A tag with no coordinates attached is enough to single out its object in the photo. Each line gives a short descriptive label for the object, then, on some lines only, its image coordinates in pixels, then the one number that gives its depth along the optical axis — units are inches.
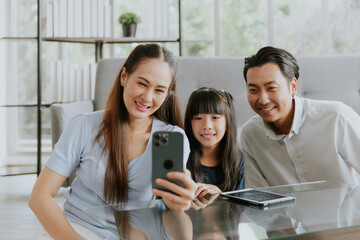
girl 71.0
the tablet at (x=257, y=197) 43.4
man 62.5
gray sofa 94.8
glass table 35.3
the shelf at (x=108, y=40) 121.4
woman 49.4
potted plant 126.4
